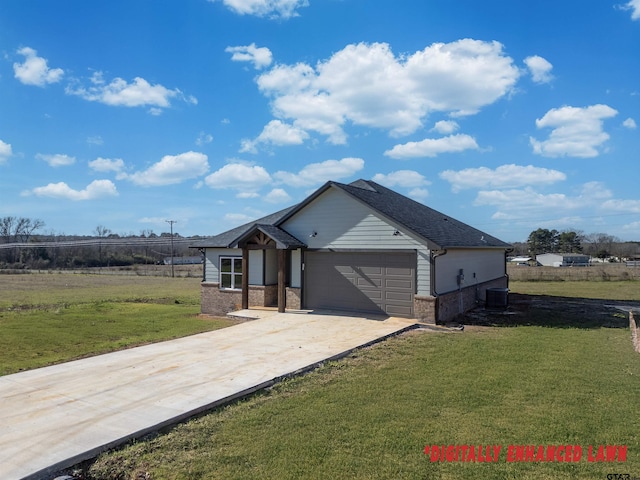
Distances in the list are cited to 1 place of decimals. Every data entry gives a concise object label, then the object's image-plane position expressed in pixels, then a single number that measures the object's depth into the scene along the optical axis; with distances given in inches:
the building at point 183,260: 3951.8
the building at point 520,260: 3293.8
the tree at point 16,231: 4298.7
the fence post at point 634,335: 406.8
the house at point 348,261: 553.3
